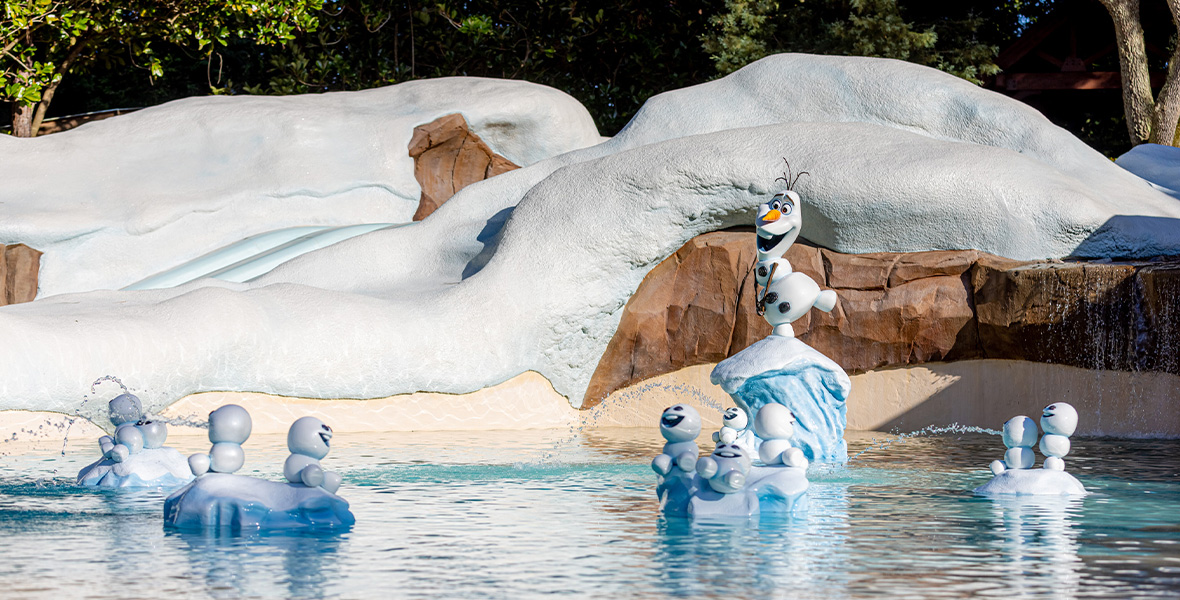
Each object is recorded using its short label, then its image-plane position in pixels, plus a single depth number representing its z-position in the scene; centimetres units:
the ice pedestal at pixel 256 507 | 1082
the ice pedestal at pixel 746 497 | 1165
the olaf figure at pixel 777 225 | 1650
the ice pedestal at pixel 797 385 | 1541
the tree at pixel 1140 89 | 3391
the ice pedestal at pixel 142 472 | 1401
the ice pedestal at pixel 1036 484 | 1320
